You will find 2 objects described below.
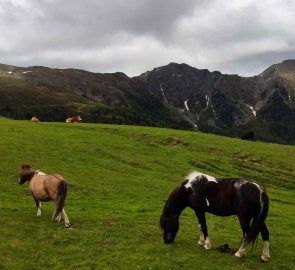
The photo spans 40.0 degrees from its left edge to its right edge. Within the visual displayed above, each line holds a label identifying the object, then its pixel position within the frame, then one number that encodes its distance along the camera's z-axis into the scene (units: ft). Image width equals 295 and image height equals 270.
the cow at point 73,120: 266.40
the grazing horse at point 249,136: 250.45
